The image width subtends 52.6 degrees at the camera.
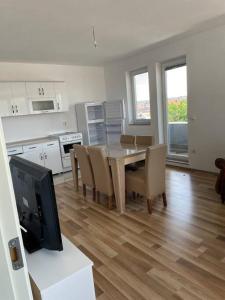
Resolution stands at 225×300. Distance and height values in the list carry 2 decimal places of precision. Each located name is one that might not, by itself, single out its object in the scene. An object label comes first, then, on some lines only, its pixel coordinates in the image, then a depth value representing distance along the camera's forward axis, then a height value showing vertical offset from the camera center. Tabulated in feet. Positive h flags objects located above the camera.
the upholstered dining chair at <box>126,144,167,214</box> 9.11 -3.03
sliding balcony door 15.47 -0.43
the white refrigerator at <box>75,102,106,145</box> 18.49 -0.98
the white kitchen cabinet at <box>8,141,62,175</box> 15.29 -2.66
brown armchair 9.89 -3.55
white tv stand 3.56 -2.59
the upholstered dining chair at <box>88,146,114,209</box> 9.95 -2.72
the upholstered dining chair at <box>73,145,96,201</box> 11.04 -2.67
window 17.92 +0.77
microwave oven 16.47 +0.64
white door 2.14 -1.07
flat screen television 3.69 -1.55
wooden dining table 9.72 -2.40
